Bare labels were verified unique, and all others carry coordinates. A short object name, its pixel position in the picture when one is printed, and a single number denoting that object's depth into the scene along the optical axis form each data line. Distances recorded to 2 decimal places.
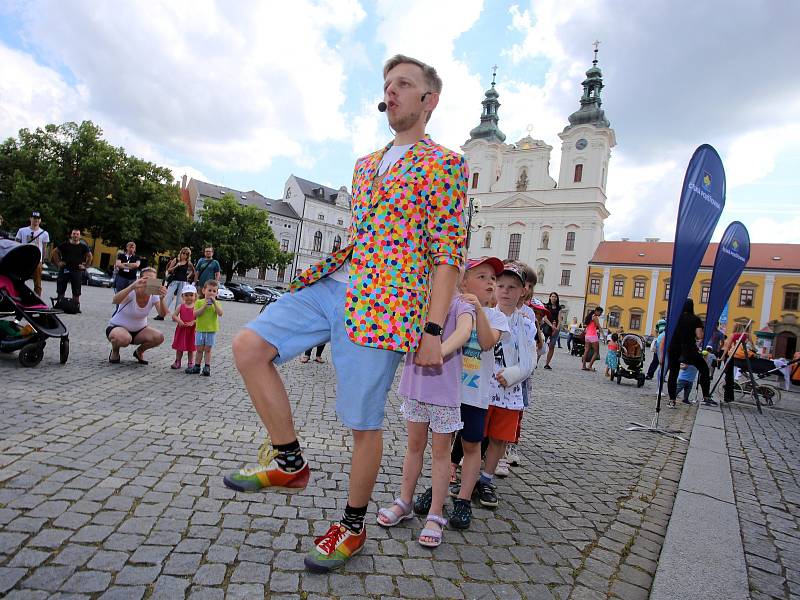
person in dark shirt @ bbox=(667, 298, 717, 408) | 9.12
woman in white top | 6.72
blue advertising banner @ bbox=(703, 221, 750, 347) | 9.52
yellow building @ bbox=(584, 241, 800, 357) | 50.81
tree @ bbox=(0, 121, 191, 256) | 34.97
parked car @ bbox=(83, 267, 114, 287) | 31.97
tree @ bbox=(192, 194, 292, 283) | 50.22
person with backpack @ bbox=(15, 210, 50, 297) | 10.66
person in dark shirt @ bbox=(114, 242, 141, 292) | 11.16
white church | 59.19
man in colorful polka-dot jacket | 2.05
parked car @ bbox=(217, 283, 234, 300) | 37.50
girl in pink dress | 6.99
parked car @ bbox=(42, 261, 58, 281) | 28.98
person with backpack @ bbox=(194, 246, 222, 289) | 11.55
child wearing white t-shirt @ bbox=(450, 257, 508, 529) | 2.97
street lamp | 17.70
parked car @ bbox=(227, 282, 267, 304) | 39.97
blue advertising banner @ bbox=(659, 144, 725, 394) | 6.55
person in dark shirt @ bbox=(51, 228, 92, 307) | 11.94
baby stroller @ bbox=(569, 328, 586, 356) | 23.73
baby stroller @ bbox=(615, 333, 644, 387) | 12.43
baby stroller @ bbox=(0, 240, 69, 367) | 5.77
